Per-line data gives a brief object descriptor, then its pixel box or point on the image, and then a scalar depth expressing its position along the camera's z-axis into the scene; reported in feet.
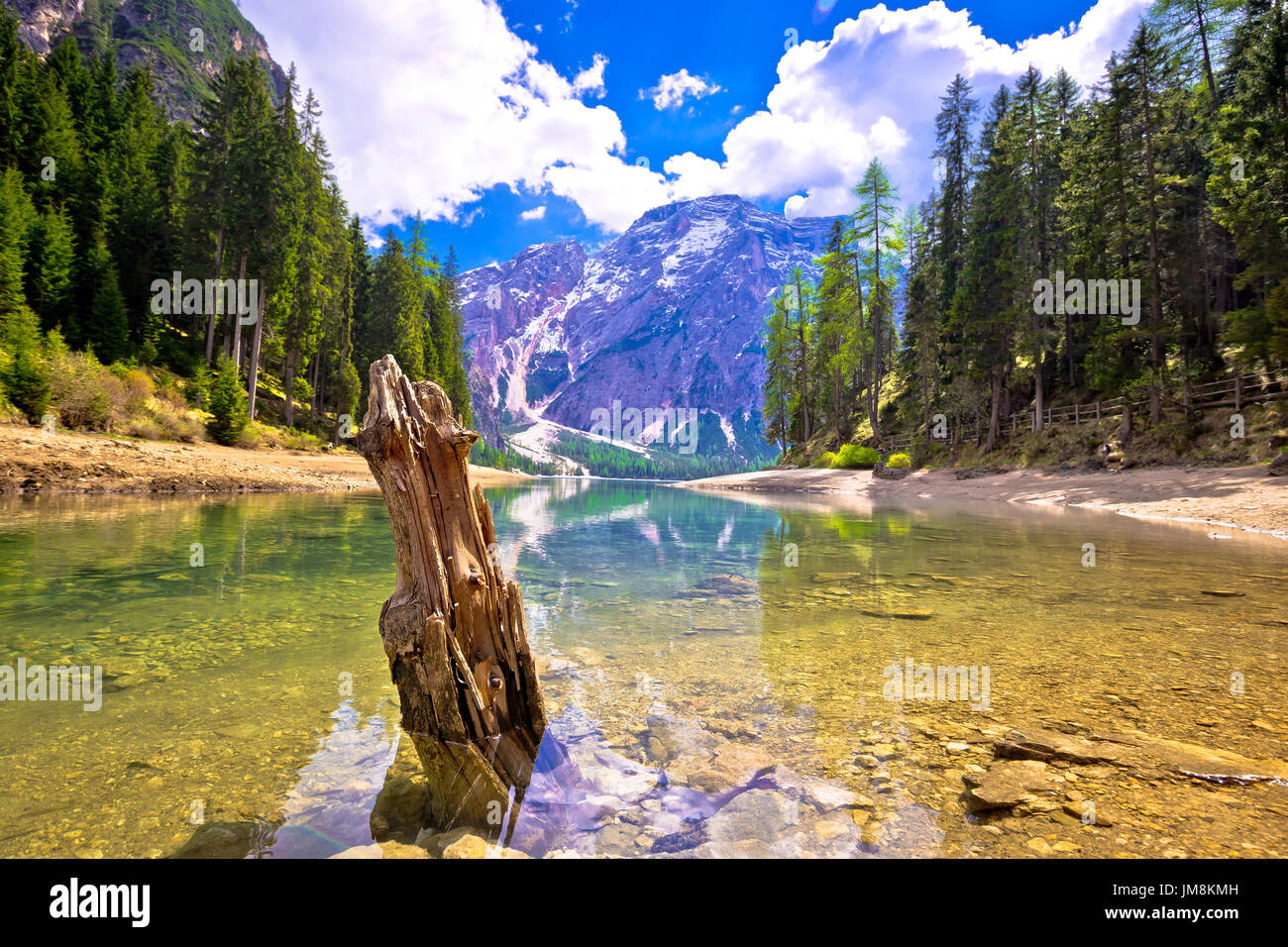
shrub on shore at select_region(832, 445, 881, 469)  133.18
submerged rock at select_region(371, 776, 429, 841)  8.30
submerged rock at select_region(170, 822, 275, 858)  7.54
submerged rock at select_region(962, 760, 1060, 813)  8.98
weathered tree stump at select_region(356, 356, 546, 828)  10.39
